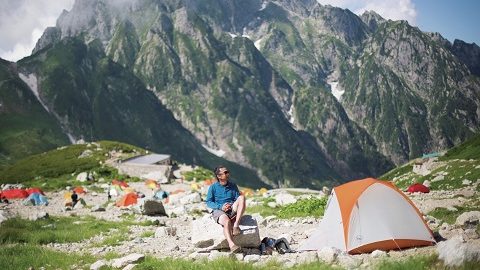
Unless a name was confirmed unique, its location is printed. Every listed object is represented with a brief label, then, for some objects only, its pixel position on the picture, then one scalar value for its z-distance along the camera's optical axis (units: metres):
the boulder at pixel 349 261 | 9.77
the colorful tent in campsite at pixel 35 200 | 43.84
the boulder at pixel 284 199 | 33.92
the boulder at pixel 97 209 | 36.47
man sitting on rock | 13.06
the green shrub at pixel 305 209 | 25.81
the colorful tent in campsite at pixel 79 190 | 56.78
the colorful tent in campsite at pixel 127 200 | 42.17
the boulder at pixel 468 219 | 16.56
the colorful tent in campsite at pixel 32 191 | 51.06
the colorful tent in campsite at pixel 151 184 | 66.75
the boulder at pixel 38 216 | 25.09
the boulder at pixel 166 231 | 21.04
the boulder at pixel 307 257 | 10.57
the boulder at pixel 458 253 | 8.94
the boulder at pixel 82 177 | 75.91
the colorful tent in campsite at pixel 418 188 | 37.47
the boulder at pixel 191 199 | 43.16
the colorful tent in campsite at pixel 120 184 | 63.42
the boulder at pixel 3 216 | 21.86
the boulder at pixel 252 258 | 11.31
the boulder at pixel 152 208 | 32.16
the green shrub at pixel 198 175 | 86.86
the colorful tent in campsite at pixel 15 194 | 50.06
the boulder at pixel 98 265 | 12.21
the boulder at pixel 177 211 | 32.97
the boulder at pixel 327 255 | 10.67
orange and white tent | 14.07
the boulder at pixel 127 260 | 11.95
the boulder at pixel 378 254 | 12.06
